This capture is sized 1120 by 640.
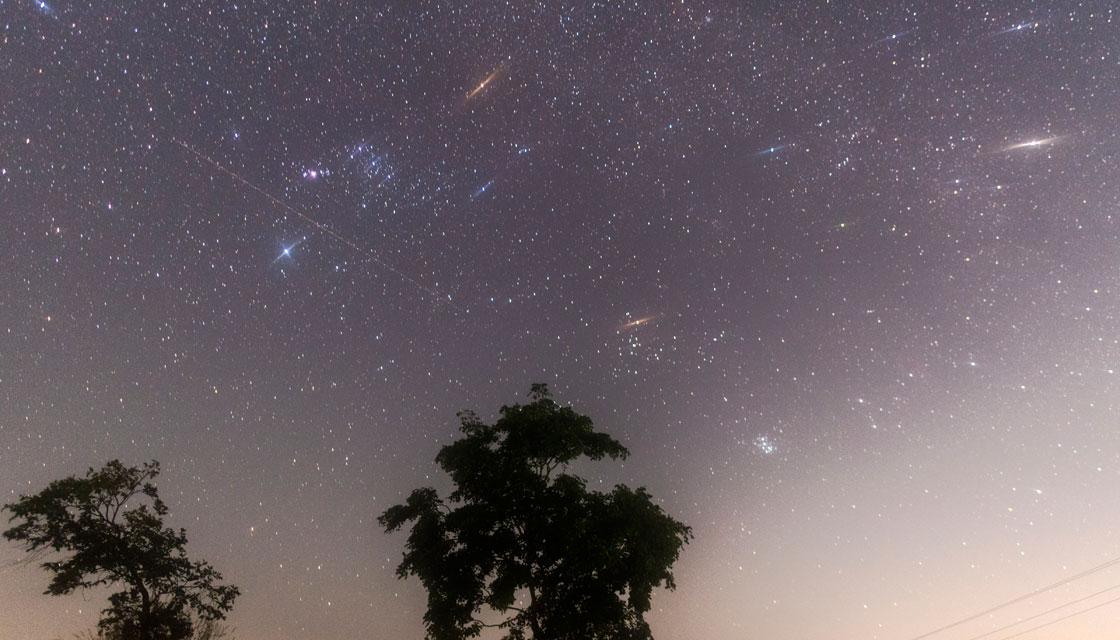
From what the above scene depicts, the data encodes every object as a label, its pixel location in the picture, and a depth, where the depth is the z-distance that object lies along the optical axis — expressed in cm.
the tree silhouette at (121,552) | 2447
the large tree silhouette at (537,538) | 2138
